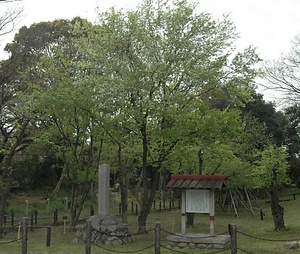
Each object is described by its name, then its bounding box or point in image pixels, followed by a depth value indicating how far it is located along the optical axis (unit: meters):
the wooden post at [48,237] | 14.93
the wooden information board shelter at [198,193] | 14.66
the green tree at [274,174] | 18.25
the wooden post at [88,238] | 11.84
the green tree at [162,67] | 15.59
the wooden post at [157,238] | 11.52
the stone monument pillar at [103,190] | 16.38
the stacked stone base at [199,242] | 13.73
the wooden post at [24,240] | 12.06
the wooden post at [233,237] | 10.63
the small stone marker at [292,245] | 13.23
